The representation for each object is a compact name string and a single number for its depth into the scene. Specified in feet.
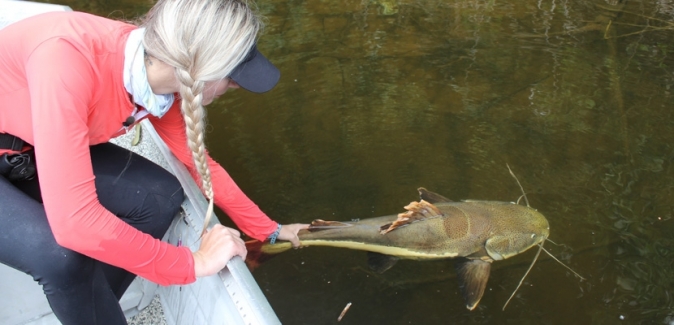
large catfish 9.20
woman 5.15
